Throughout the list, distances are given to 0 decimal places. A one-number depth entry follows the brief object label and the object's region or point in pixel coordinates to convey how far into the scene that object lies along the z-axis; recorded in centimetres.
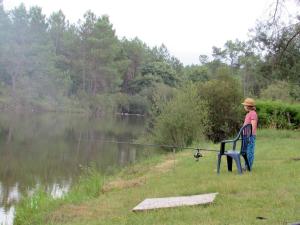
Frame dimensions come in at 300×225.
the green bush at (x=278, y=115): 2362
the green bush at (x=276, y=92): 4100
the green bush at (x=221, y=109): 2458
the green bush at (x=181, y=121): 2186
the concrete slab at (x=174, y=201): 739
